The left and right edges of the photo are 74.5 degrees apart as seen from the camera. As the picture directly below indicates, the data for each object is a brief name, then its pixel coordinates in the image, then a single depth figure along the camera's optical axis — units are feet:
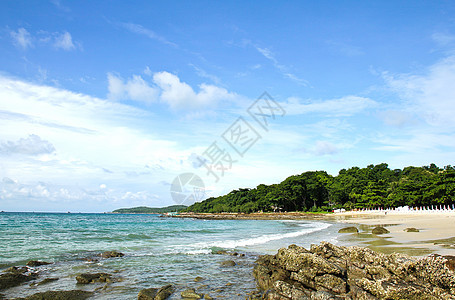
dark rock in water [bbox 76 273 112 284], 33.95
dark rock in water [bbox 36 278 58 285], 33.99
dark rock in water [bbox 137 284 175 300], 27.84
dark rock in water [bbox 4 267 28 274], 38.70
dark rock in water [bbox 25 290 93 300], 28.12
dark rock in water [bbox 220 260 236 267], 42.69
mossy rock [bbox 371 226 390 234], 75.51
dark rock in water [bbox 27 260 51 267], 44.11
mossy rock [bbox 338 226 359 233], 84.96
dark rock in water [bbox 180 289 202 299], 28.21
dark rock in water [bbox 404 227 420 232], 75.10
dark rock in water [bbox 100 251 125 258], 52.04
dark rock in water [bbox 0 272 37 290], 32.87
